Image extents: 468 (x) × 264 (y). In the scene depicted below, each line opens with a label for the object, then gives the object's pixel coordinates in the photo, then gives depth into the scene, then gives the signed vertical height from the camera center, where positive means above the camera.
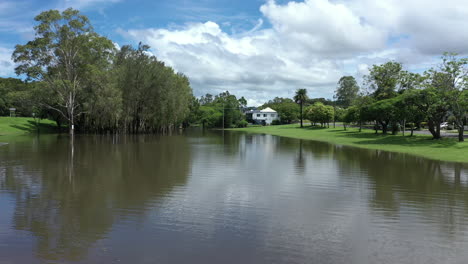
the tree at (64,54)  48.25 +10.65
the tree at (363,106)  55.26 +3.54
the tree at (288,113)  118.44 +4.97
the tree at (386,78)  56.00 +8.38
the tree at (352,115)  62.09 +2.28
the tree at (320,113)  83.62 +3.37
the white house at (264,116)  132.50 +4.09
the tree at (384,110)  45.84 +2.37
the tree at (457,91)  35.69 +3.86
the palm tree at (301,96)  105.25 +9.64
